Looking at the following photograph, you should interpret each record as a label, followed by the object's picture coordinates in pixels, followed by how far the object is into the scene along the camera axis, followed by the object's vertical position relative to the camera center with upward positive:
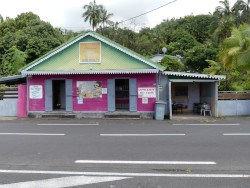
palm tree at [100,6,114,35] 43.91 +14.72
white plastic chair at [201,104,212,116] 15.76 -0.85
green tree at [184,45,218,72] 29.16 +4.78
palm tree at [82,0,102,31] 43.62 +15.43
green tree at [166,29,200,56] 45.75 +10.20
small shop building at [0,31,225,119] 15.24 +1.02
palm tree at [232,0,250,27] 37.28 +13.65
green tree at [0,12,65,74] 31.06 +7.52
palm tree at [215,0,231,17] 38.72 +14.26
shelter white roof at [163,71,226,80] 14.59 +1.27
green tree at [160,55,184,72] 27.50 +3.81
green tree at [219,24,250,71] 14.97 +3.01
